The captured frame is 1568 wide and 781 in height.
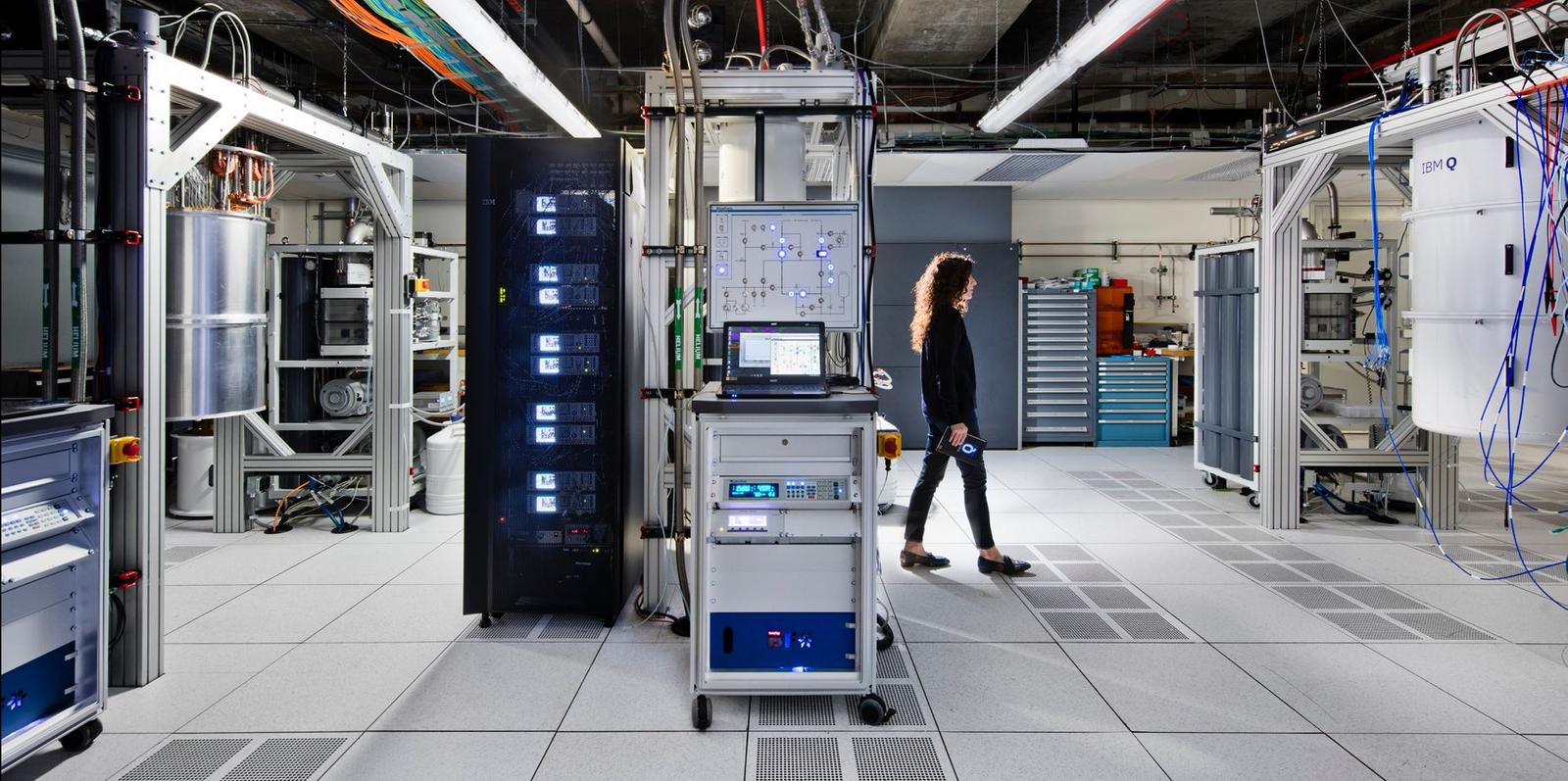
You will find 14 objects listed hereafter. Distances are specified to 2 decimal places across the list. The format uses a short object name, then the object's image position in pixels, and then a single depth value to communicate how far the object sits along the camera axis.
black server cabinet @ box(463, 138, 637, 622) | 3.07
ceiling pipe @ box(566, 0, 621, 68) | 5.10
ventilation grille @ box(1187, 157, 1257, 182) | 7.09
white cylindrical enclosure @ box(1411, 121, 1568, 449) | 2.91
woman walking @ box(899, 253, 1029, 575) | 3.70
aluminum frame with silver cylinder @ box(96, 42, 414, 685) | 2.52
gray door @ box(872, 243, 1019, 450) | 7.75
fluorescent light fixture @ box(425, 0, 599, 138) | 3.21
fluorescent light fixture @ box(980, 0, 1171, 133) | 3.55
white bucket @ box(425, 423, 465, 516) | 5.08
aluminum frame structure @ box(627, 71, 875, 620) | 3.01
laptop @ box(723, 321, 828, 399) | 2.70
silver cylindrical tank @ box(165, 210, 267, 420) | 3.29
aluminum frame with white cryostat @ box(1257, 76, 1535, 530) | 4.72
